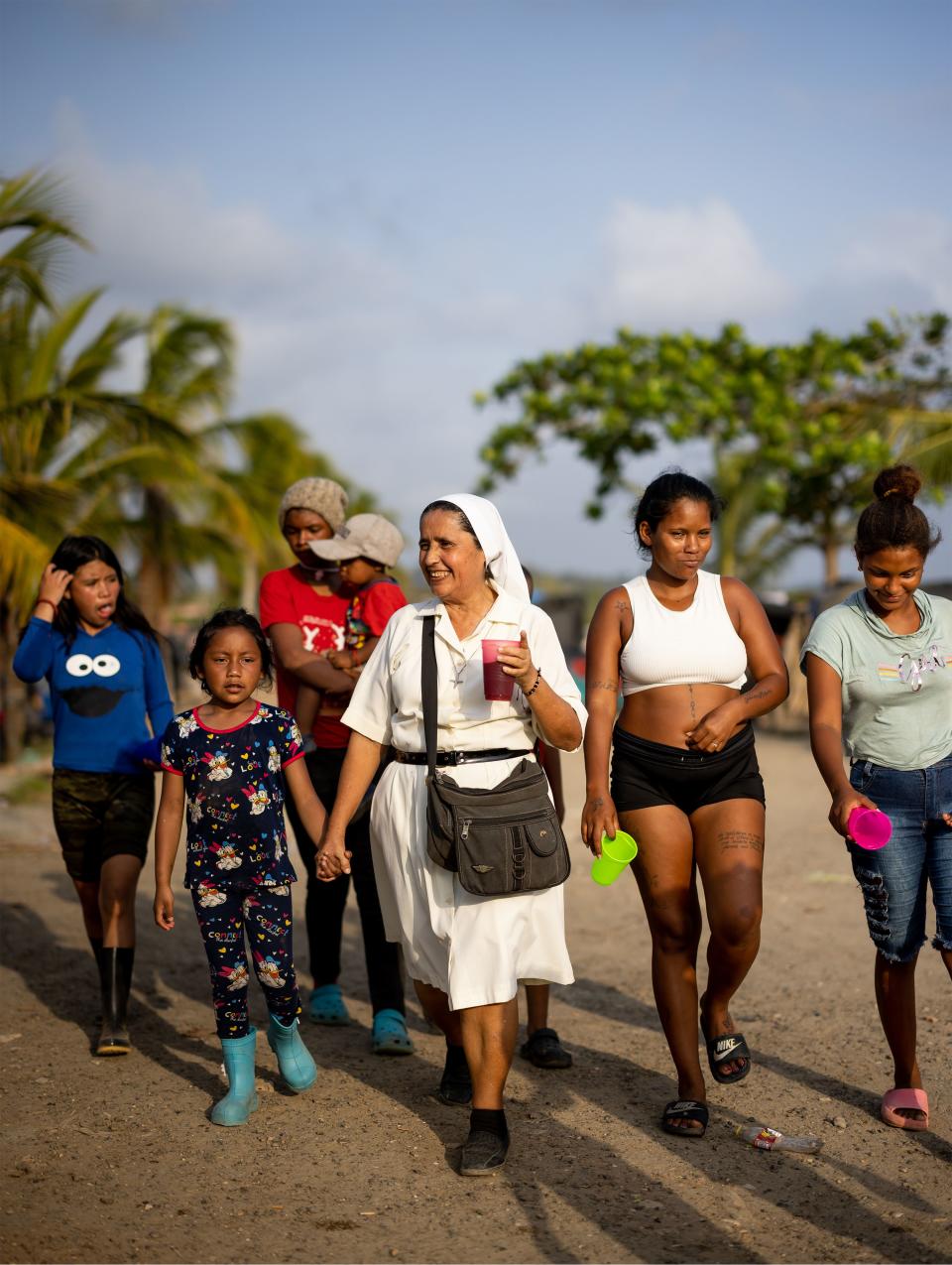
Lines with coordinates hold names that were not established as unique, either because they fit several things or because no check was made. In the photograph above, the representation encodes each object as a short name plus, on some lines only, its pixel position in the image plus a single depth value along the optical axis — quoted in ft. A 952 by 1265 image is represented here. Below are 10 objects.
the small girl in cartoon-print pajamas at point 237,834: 14.43
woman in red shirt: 17.03
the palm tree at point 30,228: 35.45
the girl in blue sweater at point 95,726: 16.94
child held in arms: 17.06
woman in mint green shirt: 13.69
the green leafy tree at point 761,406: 71.61
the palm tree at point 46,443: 38.22
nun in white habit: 13.03
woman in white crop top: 14.08
